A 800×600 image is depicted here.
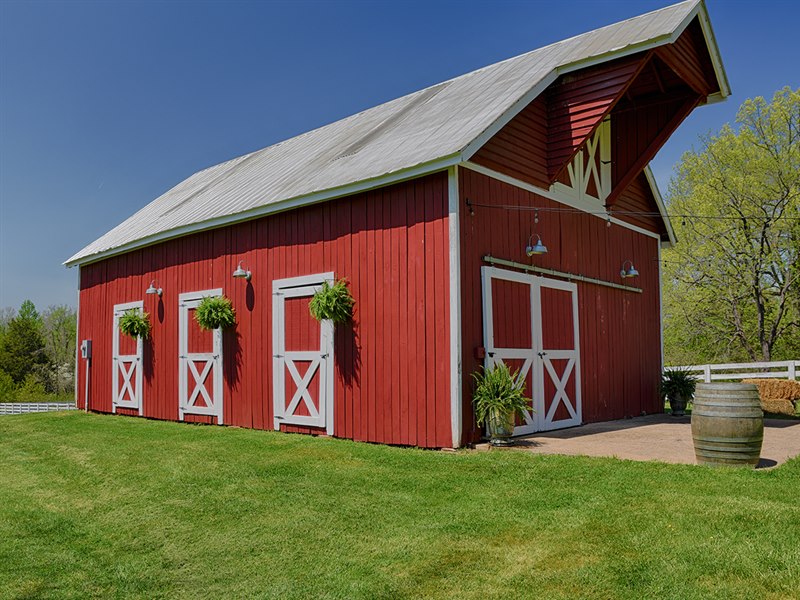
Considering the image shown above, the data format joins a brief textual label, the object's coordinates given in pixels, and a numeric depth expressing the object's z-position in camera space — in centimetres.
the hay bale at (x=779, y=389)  1398
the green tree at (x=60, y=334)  4759
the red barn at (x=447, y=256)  793
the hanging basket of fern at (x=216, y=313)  1066
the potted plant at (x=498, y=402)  739
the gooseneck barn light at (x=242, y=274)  1026
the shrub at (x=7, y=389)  3753
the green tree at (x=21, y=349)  4019
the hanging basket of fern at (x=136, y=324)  1283
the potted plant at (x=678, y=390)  1167
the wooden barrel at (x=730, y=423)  593
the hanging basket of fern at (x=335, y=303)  865
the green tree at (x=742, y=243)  2262
